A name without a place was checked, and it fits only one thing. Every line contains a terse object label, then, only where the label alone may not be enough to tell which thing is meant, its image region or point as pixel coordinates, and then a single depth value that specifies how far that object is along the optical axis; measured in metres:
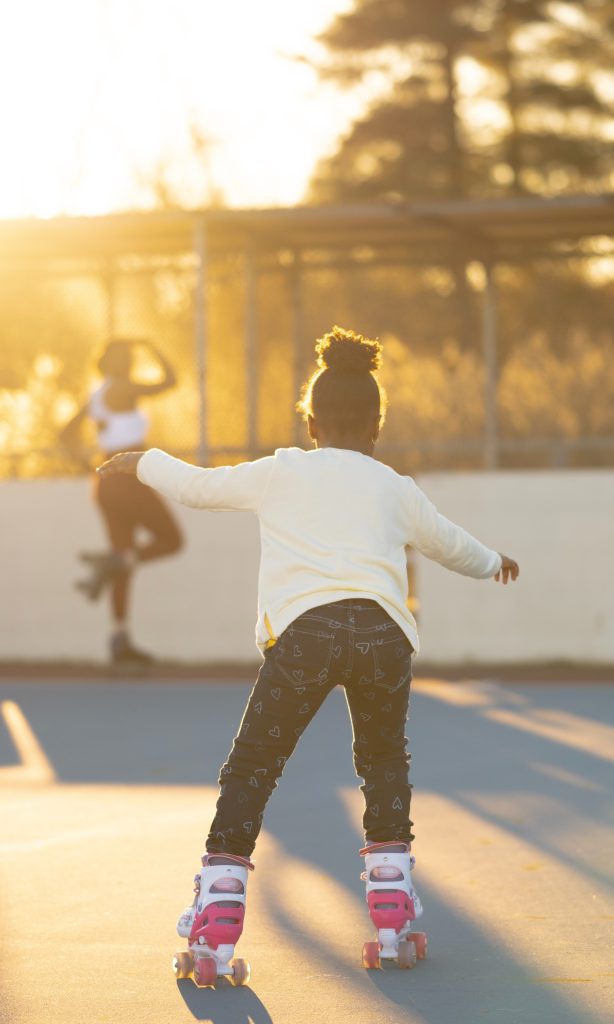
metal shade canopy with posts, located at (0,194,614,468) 15.38
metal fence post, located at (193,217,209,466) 15.48
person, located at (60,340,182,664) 13.60
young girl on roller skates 5.13
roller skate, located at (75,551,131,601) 13.80
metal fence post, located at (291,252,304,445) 16.69
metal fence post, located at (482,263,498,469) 15.77
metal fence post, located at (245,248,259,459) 15.82
